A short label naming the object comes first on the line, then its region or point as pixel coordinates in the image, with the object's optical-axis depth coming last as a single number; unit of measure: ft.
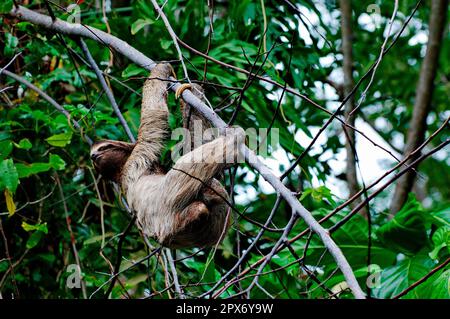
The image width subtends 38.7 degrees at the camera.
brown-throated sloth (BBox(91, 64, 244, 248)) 16.98
